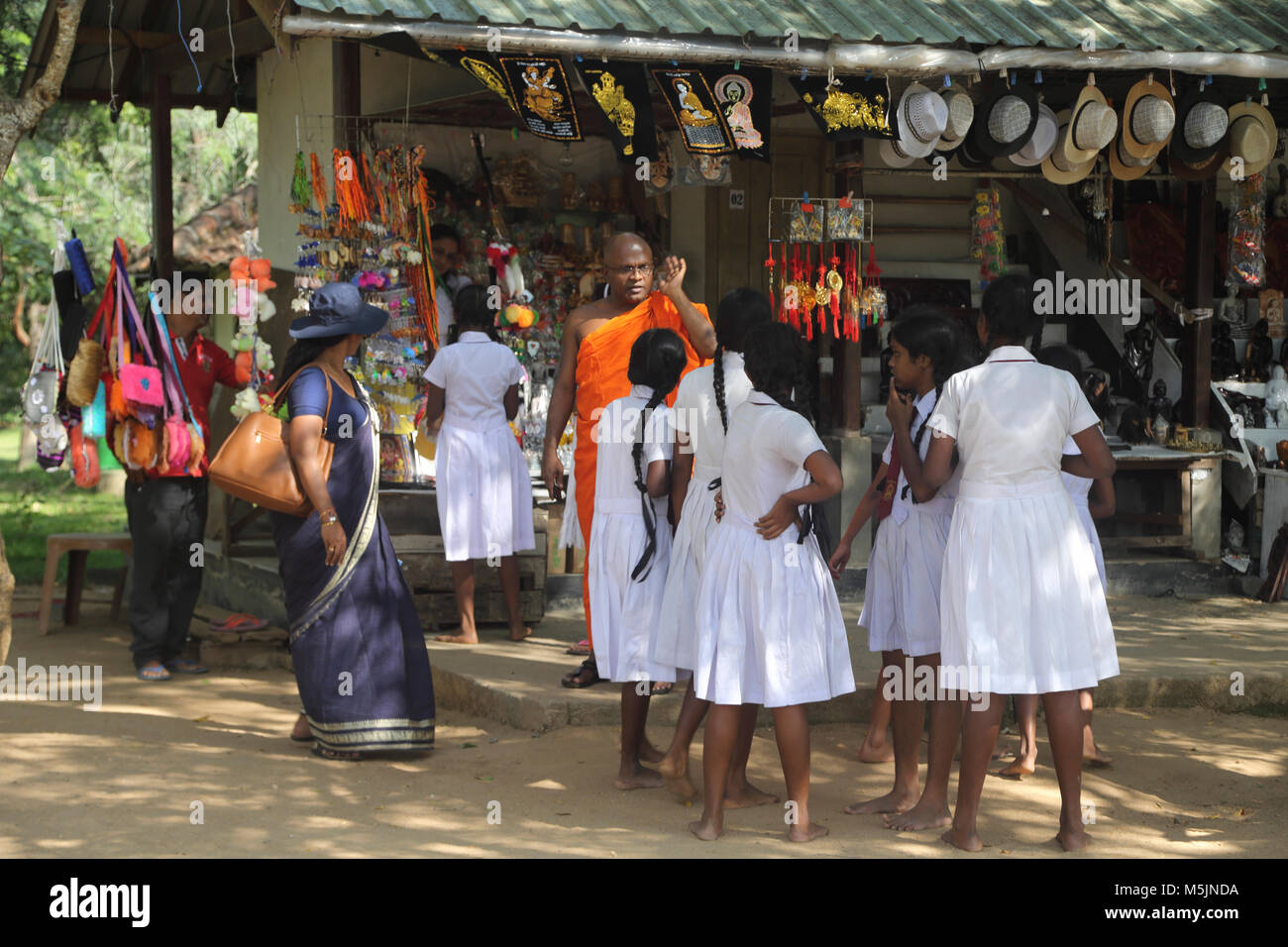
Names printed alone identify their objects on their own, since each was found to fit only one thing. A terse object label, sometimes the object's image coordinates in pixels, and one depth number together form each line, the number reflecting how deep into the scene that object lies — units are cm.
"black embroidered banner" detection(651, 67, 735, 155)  705
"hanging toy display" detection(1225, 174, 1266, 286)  947
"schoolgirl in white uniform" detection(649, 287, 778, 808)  471
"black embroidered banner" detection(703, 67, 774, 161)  716
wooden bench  818
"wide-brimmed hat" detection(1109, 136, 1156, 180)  816
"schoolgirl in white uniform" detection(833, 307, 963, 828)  471
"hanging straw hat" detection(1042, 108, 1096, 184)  808
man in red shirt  700
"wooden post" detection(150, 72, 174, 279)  1041
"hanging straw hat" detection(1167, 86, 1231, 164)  805
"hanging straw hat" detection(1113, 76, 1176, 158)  781
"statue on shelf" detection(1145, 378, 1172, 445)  962
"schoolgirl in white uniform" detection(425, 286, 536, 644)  730
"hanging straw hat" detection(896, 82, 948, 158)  742
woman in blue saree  541
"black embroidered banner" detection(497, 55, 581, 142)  675
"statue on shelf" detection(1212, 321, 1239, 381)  1044
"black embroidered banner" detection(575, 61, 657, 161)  706
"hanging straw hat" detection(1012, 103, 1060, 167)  798
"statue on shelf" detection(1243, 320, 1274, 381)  1038
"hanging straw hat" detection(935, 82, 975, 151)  764
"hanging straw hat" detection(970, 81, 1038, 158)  771
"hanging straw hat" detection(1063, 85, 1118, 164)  777
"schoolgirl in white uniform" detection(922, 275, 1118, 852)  437
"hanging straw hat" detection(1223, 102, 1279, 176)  815
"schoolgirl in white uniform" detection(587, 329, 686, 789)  511
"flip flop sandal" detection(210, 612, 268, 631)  759
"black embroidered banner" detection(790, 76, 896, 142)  732
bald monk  580
